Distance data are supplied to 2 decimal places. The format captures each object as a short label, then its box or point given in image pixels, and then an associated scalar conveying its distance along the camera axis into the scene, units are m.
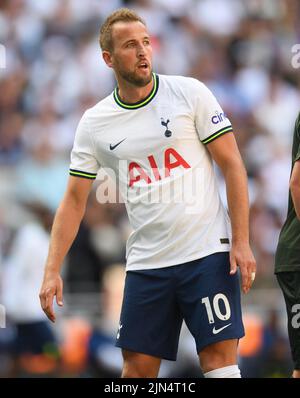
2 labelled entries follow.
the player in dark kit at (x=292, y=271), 12.16
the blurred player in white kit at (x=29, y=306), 22.20
